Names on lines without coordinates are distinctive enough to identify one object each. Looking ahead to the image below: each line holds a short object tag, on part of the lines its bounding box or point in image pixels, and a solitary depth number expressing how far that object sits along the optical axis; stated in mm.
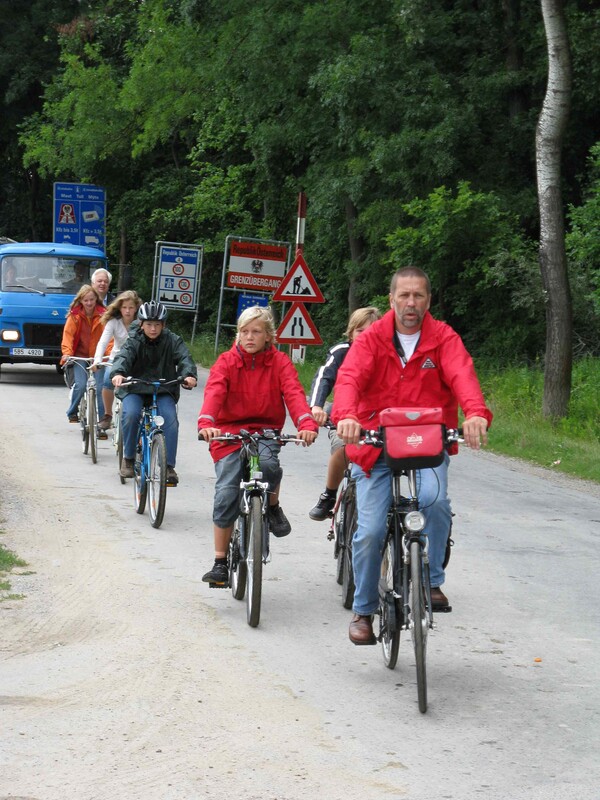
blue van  23109
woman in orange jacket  15195
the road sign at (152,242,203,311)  29734
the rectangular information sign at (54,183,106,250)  39750
